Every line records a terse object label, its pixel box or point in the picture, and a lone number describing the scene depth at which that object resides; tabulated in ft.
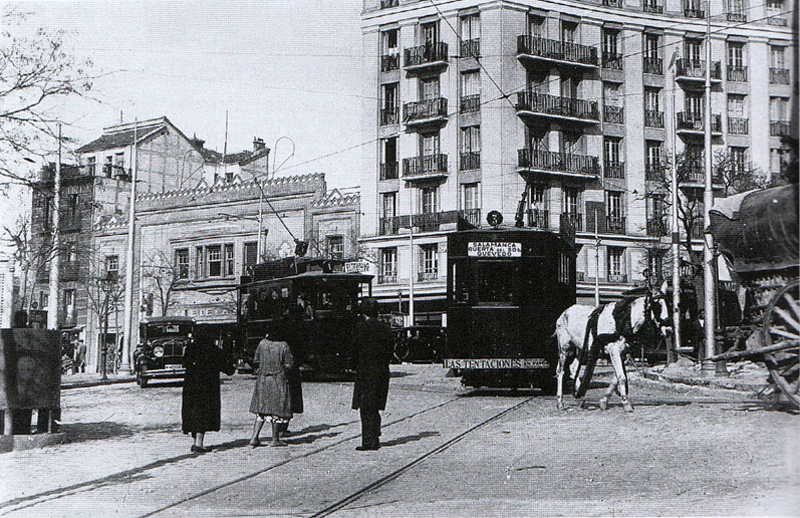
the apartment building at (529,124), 80.23
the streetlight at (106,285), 93.15
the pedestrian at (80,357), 135.33
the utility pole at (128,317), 99.66
